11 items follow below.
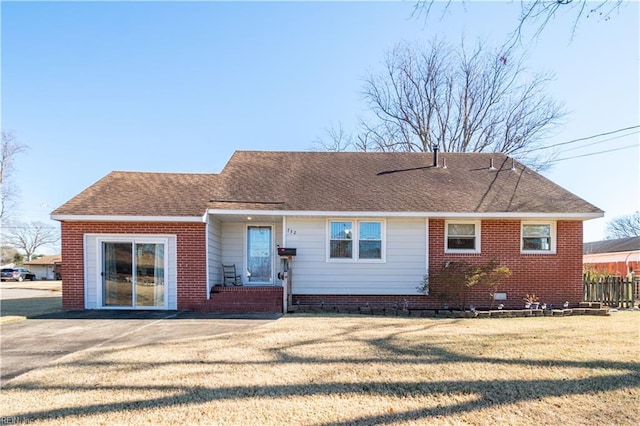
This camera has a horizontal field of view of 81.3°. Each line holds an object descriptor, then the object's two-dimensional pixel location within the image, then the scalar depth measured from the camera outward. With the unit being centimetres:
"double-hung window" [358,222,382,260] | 1131
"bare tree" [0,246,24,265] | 5822
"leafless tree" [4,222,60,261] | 6675
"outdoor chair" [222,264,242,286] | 1226
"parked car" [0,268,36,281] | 4153
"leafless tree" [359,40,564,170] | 2419
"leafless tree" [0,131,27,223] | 3206
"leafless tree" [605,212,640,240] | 5542
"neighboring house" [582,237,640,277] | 2471
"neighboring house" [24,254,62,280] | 5023
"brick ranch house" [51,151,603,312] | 1057
